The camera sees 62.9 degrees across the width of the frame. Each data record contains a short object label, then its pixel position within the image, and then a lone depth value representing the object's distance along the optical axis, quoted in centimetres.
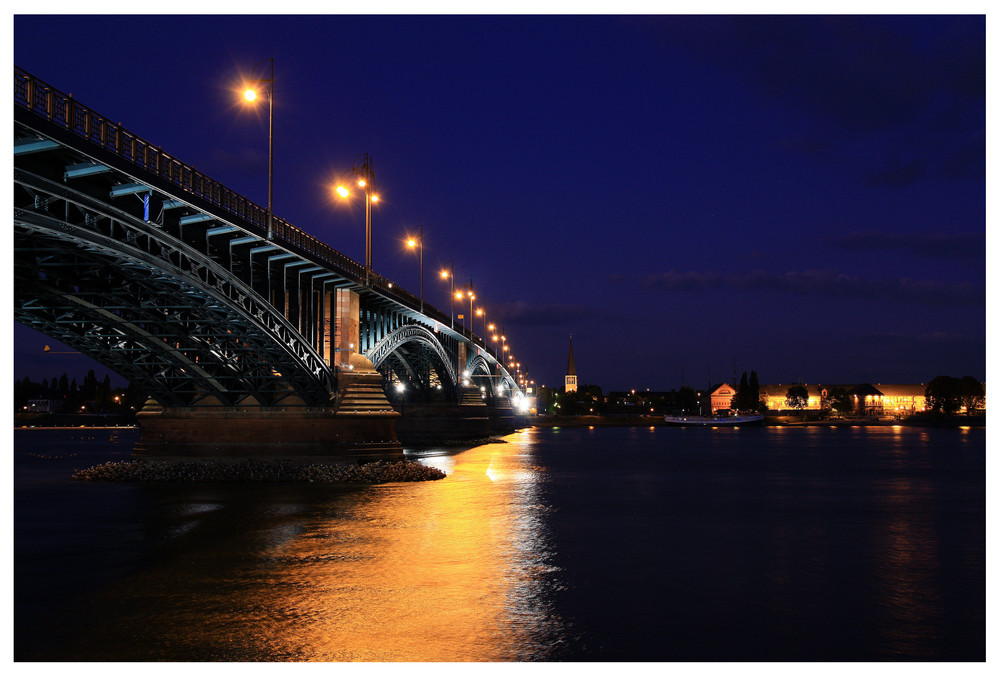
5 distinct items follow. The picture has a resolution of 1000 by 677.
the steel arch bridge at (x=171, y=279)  2425
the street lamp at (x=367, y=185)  4850
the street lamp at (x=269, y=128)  3391
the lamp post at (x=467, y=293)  9723
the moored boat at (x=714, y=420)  17488
